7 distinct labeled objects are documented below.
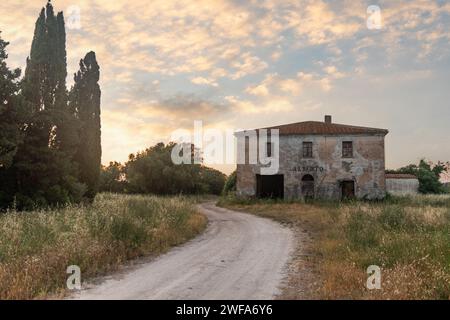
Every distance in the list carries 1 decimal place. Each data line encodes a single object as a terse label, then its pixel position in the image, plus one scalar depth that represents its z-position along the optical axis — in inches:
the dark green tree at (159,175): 1990.7
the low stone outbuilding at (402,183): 1886.2
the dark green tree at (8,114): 688.4
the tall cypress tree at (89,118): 1101.7
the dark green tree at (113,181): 2062.4
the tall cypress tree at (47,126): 800.3
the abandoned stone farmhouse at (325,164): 1229.1
